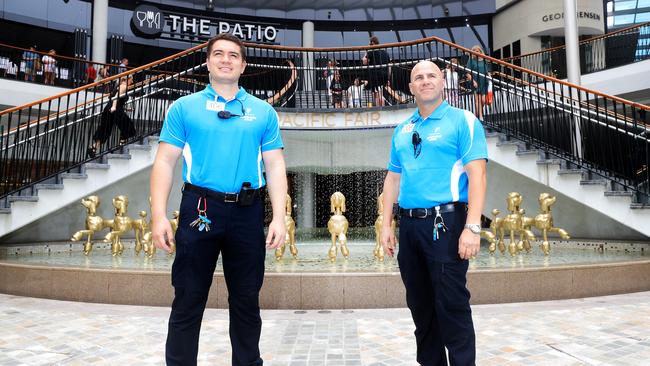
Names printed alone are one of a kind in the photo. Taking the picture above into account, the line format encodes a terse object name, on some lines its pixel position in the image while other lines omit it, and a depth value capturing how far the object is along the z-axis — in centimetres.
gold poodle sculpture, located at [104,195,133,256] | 613
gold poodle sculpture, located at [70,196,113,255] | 605
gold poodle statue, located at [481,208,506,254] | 596
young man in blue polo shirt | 209
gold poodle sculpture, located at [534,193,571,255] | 594
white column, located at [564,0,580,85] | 1066
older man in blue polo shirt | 215
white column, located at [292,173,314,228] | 1394
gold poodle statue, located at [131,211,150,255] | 639
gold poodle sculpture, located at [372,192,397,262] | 559
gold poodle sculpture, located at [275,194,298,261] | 568
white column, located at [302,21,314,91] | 1989
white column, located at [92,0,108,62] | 1530
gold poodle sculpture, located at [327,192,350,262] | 548
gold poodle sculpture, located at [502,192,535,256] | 600
